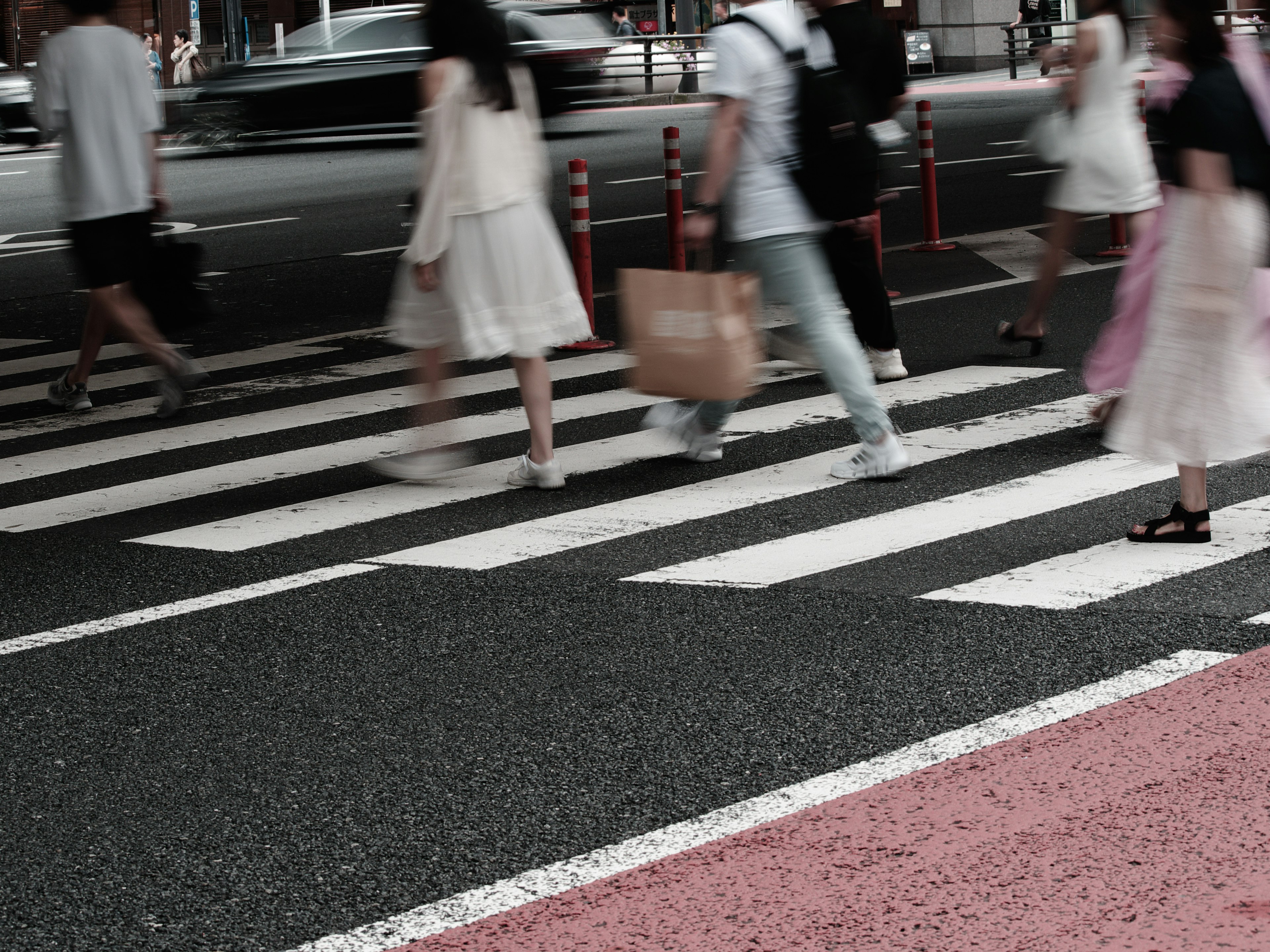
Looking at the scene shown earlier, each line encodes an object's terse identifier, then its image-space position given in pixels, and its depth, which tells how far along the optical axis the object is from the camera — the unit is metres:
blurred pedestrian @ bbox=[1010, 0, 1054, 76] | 39.66
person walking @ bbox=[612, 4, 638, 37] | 35.84
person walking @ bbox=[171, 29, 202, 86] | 39.19
